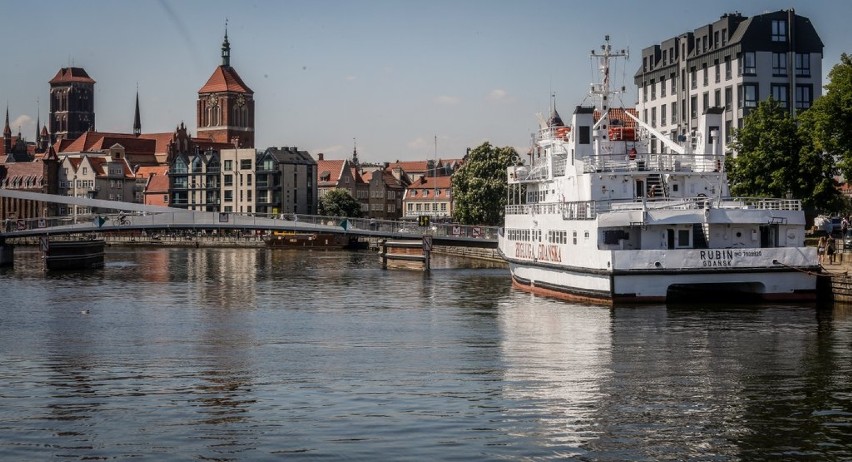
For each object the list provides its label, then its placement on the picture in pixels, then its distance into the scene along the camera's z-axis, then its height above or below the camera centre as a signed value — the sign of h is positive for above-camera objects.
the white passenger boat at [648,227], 49.22 +0.43
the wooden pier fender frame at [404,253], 95.94 -1.29
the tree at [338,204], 169.00 +4.75
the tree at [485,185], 119.00 +5.18
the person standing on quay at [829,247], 57.42 -0.50
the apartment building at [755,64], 92.81 +13.72
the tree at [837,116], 59.59 +6.12
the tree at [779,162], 69.50 +4.44
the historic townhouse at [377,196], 197.25 +6.89
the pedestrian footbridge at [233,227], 96.00 +0.96
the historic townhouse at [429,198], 190.25 +6.35
